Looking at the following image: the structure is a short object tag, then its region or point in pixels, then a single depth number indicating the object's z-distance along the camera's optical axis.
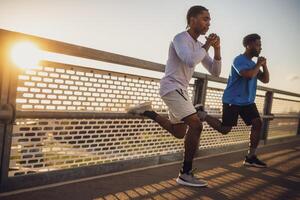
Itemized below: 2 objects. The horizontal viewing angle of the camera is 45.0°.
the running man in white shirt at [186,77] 3.82
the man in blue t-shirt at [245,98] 5.41
